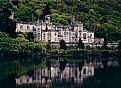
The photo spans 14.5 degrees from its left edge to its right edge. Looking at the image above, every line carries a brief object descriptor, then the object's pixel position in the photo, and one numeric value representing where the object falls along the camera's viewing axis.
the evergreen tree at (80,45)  118.26
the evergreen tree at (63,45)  115.00
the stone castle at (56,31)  121.62
